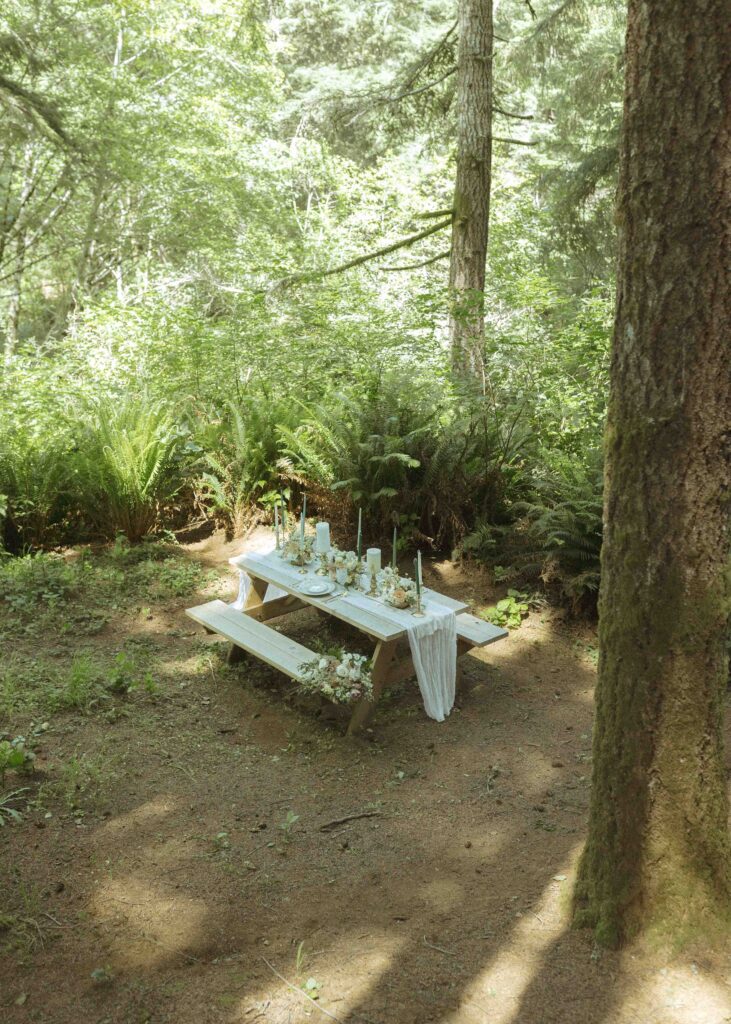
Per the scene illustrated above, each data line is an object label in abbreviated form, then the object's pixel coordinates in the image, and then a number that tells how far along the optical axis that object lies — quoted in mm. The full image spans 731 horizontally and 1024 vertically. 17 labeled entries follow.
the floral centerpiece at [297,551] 5332
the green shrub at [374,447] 6496
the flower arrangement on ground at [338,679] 4203
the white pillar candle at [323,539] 5273
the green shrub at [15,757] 3523
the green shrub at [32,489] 6824
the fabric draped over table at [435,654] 4453
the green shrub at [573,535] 5406
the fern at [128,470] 6898
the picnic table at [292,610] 4426
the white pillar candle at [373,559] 4934
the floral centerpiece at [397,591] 4641
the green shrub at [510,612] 5609
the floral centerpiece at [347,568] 4988
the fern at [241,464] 7324
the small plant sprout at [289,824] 3406
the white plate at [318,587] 4828
